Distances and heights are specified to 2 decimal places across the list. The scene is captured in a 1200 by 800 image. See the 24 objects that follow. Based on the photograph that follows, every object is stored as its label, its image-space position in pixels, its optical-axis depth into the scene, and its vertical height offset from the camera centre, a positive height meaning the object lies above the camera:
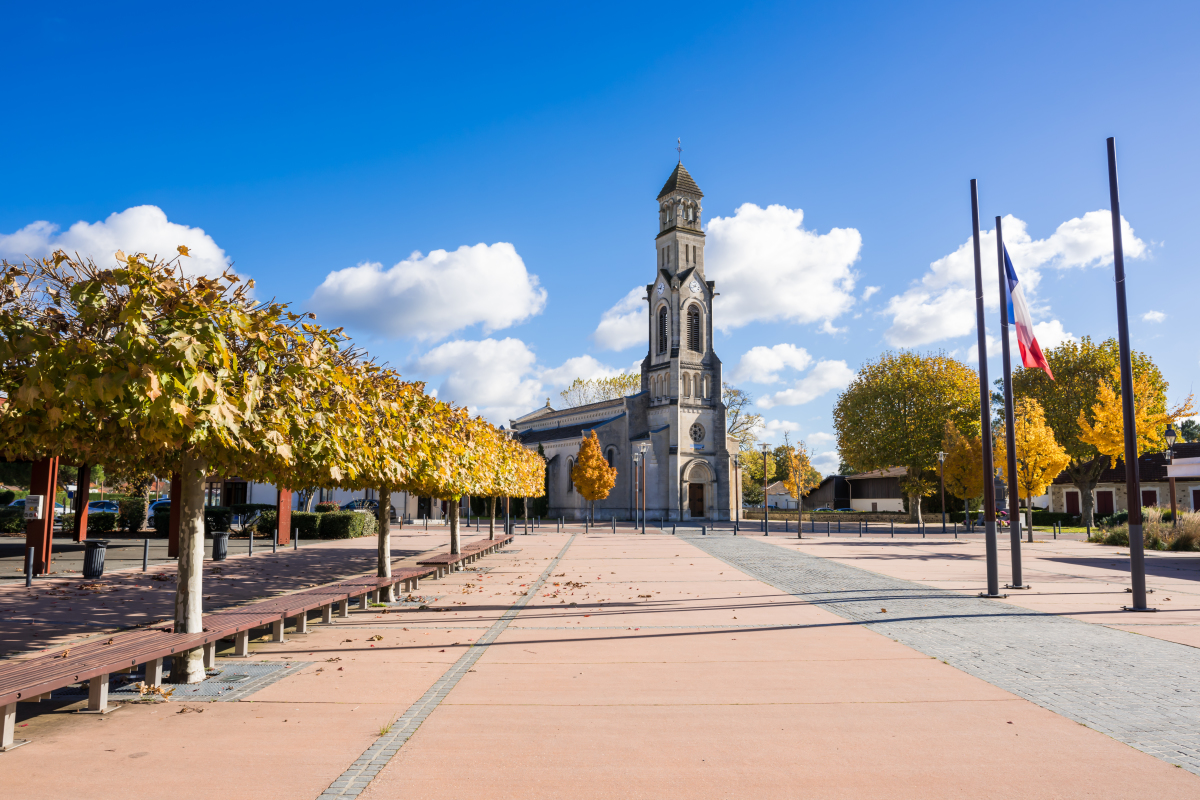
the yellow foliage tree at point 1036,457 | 32.78 +0.98
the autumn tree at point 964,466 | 39.62 +0.73
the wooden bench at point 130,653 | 5.21 -1.44
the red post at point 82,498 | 22.86 -0.48
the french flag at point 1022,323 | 14.07 +2.96
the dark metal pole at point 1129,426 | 11.63 +0.81
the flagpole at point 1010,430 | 13.70 +0.96
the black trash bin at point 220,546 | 19.95 -1.70
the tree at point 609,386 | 76.06 +9.68
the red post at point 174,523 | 20.89 -1.13
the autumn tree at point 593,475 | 47.34 +0.37
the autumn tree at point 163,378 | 5.43 +0.81
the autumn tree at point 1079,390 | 44.94 +5.52
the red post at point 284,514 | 27.23 -1.17
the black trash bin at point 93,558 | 15.93 -1.59
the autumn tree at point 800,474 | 48.59 +0.47
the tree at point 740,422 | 69.12 +5.56
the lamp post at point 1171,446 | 24.95 +1.25
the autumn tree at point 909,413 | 47.59 +4.33
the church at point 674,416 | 54.25 +4.80
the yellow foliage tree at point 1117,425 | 27.97 +2.15
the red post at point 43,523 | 16.28 -0.87
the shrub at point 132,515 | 30.56 -1.33
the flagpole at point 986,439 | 13.06 +0.73
